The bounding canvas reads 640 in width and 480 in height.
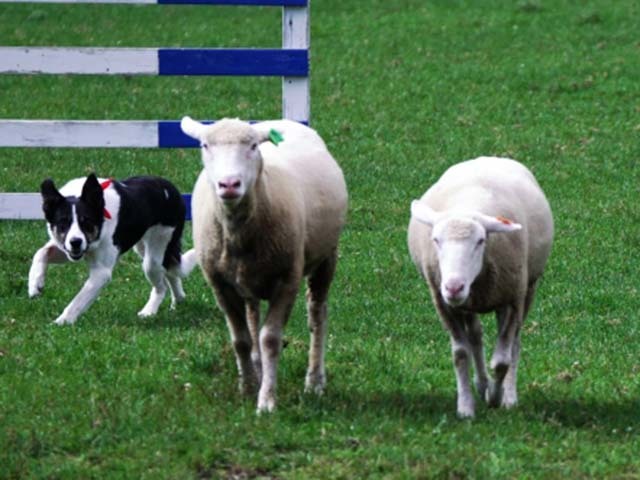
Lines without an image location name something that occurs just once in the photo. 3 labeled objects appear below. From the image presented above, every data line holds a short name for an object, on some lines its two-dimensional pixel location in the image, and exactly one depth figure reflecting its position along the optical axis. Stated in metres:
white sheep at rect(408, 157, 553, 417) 15.59
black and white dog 21.03
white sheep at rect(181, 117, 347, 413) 15.67
